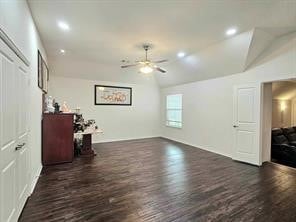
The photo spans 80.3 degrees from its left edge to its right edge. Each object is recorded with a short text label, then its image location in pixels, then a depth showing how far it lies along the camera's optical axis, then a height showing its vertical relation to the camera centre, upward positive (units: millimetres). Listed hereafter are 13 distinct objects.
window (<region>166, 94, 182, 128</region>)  7672 -90
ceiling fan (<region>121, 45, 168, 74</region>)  4480 +1140
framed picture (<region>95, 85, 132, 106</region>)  7281 +566
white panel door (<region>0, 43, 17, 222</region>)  1721 -316
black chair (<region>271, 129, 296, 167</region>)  5234 -1200
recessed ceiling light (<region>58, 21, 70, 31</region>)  3428 +1660
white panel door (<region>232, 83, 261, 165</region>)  4516 -366
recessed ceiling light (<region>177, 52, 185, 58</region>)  5297 +1693
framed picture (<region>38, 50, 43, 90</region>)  3811 +784
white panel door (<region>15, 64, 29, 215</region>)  2246 -382
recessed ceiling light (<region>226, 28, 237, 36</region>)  3658 +1681
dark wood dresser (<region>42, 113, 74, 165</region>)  4289 -769
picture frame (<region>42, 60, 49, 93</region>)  4422 +905
